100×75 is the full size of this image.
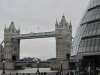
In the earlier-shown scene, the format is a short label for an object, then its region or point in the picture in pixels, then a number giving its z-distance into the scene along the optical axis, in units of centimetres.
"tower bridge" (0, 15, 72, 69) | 11938
